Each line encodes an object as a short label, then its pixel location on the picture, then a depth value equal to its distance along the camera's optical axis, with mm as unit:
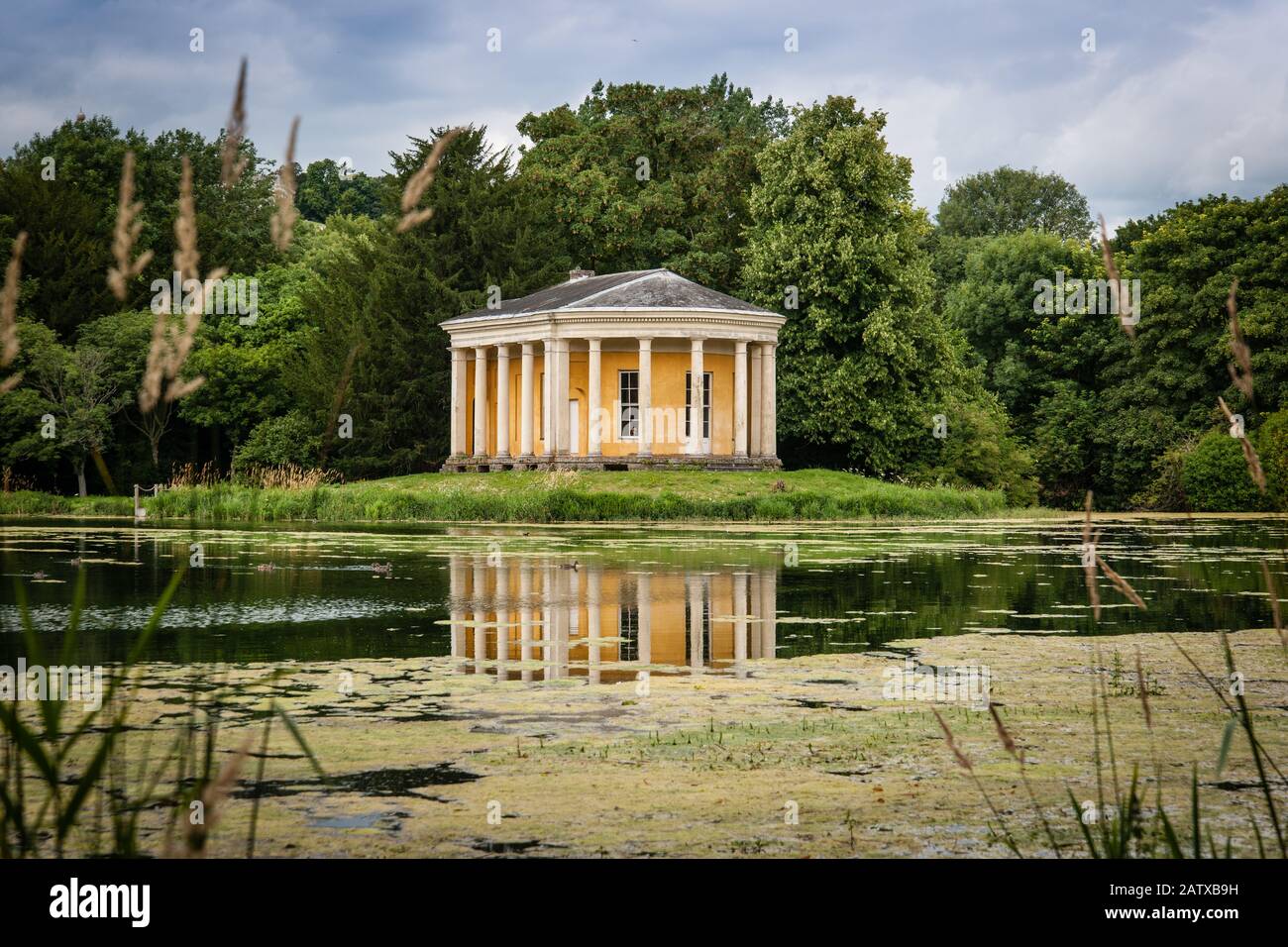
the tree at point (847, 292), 51469
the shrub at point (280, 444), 54188
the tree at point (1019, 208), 98188
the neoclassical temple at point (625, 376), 47562
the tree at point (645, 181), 59656
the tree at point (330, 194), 95938
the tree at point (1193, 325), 53719
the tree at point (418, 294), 53469
